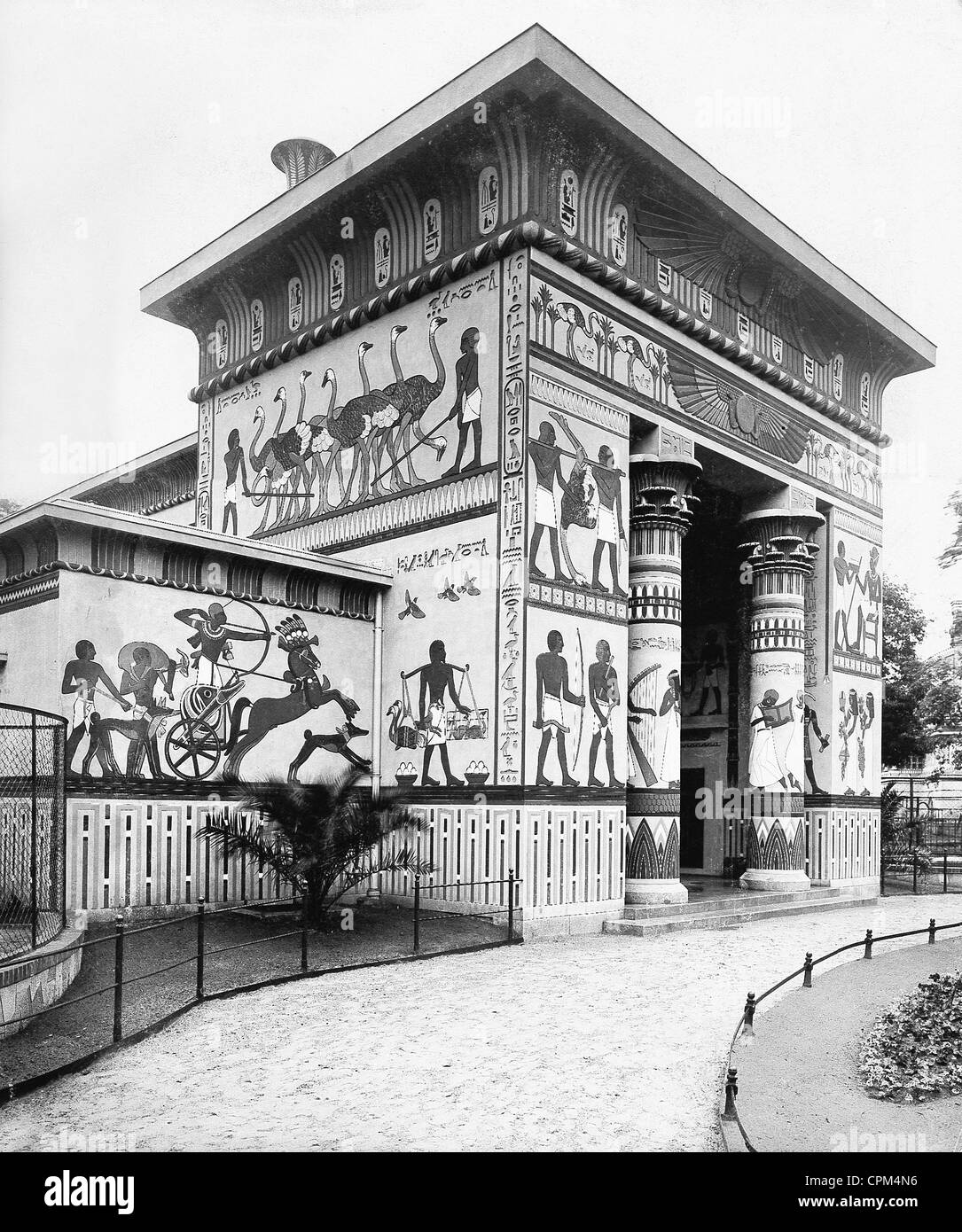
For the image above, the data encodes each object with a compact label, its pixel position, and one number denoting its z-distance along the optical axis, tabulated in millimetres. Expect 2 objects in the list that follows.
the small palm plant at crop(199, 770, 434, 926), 11406
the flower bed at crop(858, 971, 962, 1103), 6339
